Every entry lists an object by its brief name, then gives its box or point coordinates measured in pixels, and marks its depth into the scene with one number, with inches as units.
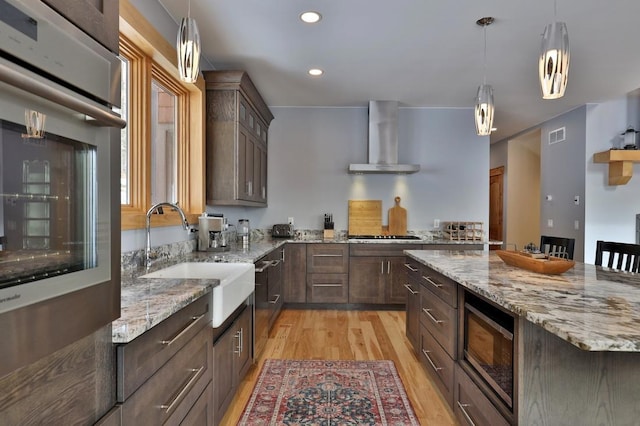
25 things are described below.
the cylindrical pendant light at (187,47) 66.7
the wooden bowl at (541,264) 72.9
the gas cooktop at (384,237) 183.1
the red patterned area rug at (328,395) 83.0
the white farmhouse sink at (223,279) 67.9
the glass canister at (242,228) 162.4
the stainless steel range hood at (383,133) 183.2
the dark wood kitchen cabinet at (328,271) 174.2
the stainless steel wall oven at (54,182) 23.1
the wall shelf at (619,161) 171.6
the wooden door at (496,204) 279.4
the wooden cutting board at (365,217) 191.9
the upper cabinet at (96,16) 28.3
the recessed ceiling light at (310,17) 100.7
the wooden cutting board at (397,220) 192.4
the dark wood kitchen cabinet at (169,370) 40.1
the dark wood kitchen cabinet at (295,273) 173.3
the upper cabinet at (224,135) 131.0
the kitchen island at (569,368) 47.7
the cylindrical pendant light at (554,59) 68.6
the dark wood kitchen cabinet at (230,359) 71.3
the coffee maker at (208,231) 119.9
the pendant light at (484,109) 93.8
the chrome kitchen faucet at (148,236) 83.4
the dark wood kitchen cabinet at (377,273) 173.3
